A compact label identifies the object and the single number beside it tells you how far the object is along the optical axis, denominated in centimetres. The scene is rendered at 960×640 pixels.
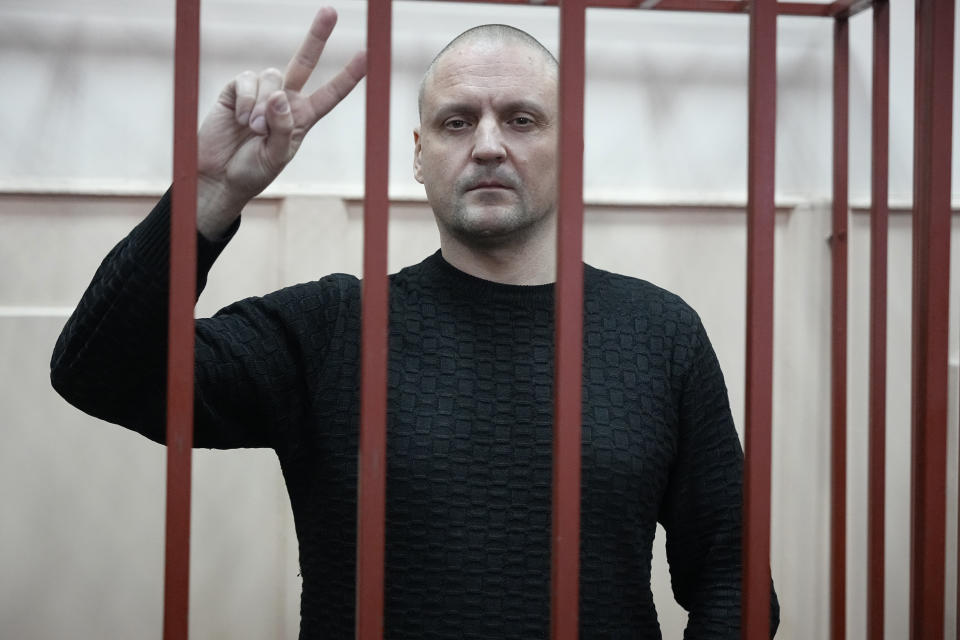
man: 98
